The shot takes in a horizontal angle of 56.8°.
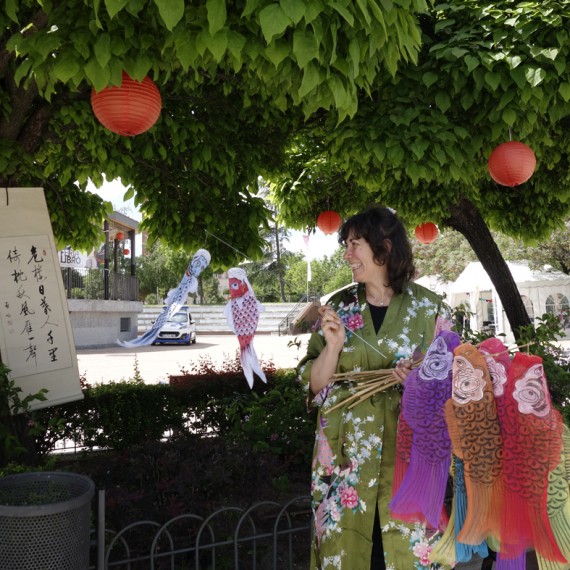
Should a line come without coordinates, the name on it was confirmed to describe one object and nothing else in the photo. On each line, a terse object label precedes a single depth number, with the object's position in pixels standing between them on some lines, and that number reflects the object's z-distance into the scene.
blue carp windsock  2.74
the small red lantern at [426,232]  7.12
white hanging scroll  3.65
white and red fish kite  2.90
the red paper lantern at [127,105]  2.58
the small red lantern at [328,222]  6.83
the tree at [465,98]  3.42
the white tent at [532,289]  16.60
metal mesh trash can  1.90
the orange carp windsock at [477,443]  1.46
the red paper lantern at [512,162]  3.91
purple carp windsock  1.68
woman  1.93
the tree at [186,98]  1.78
